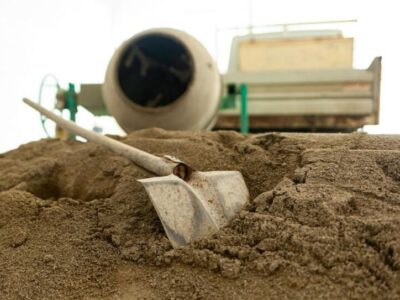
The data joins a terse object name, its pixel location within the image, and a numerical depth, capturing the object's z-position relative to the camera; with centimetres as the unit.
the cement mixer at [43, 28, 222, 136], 144
